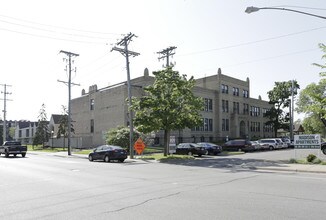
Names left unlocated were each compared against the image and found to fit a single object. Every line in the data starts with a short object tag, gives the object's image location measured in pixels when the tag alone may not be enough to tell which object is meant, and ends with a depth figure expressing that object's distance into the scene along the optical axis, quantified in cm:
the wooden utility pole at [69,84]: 4179
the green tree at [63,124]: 6009
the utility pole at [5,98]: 7092
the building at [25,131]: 10495
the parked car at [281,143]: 5024
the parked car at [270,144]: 4729
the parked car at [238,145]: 4281
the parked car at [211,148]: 3575
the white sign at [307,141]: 2372
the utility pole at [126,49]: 3304
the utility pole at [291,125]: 5452
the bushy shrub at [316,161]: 2195
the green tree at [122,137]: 3788
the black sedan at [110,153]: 2832
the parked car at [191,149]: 3353
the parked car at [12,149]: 3822
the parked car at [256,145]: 4319
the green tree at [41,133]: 6600
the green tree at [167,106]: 3006
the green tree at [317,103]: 2211
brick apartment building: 5212
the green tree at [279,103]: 6669
